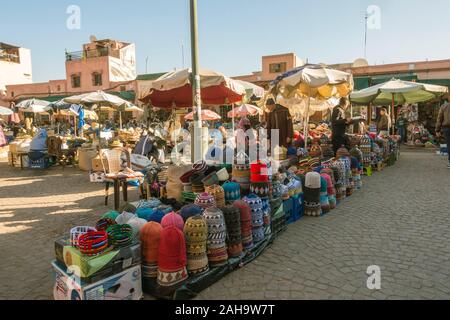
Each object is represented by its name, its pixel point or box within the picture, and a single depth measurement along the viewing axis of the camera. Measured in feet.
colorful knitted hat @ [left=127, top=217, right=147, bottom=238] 10.68
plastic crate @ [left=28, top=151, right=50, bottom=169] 37.14
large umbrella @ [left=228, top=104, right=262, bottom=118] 58.24
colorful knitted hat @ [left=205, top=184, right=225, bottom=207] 12.89
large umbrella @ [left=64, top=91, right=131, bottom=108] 38.53
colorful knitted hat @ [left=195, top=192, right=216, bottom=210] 12.25
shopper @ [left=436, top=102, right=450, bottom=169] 30.19
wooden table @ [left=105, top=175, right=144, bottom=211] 18.89
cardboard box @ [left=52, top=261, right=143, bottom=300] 8.69
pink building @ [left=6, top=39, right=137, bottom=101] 115.85
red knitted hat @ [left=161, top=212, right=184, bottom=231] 10.47
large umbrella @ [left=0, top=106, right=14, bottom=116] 56.91
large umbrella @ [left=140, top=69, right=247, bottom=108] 19.28
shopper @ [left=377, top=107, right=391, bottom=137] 41.54
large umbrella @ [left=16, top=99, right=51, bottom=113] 55.57
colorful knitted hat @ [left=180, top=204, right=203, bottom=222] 11.52
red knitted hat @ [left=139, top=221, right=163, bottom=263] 10.11
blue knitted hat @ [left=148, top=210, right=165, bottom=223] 11.70
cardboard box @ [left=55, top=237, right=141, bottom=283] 8.70
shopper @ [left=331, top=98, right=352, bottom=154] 27.20
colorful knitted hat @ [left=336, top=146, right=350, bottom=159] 23.68
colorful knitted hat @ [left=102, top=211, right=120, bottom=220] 11.72
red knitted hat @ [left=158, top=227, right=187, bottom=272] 9.89
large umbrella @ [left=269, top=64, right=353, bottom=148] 23.72
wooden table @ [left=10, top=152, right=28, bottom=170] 37.62
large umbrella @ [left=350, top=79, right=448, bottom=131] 36.83
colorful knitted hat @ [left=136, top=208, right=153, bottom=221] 12.00
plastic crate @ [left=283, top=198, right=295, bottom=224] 16.36
